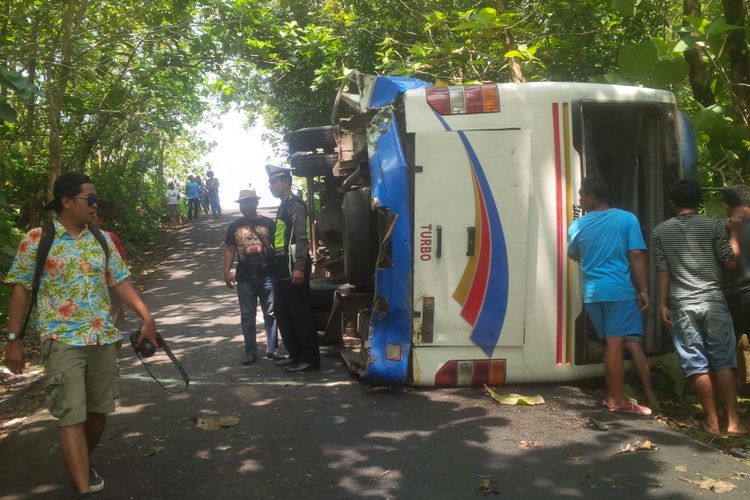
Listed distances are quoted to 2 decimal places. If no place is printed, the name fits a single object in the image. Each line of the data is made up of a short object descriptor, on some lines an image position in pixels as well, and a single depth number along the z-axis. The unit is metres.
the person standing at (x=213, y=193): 28.67
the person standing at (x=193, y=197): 25.75
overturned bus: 5.35
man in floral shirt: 3.68
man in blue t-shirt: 5.07
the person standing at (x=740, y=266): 4.94
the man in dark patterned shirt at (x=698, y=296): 4.69
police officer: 6.73
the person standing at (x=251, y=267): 7.12
